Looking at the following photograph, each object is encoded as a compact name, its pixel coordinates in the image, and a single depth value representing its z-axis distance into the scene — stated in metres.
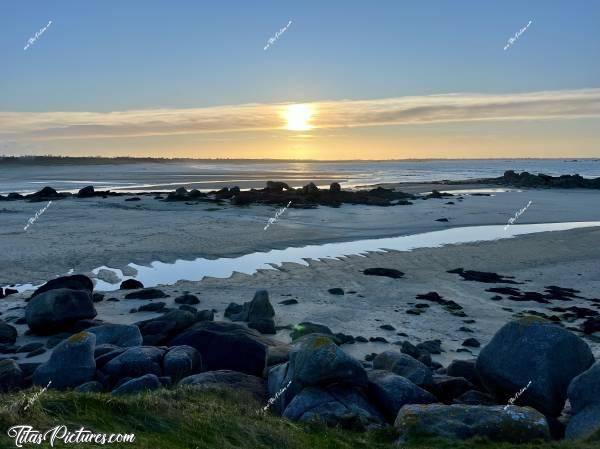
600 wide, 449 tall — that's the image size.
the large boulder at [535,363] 9.89
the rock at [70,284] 17.06
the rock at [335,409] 8.74
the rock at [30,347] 13.08
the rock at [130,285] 19.55
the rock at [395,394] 9.62
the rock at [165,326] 13.14
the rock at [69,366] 10.24
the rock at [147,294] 18.00
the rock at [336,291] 19.05
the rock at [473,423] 8.30
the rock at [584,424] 8.54
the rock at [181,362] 10.70
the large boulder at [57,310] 14.21
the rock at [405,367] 10.44
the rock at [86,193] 49.59
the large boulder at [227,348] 11.45
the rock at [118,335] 12.65
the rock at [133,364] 10.51
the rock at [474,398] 10.12
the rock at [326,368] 9.51
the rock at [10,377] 10.27
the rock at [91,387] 9.84
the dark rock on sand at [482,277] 21.73
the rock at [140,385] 9.37
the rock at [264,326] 14.63
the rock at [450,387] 10.50
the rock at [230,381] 9.81
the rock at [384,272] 22.09
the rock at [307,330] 14.05
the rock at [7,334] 13.68
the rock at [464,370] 11.25
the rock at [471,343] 14.08
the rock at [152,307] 16.50
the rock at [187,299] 17.41
